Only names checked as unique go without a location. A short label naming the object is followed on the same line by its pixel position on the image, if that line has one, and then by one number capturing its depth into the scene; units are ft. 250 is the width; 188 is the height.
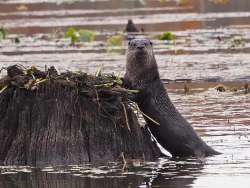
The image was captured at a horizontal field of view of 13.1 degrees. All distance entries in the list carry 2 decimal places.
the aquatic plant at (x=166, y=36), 97.84
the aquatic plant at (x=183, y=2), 150.98
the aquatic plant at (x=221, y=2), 139.85
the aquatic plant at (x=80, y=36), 100.83
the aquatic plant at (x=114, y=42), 94.84
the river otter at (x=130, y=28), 103.46
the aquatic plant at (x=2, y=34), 105.34
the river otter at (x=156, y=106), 41.39
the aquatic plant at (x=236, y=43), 89.94
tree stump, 40.57
